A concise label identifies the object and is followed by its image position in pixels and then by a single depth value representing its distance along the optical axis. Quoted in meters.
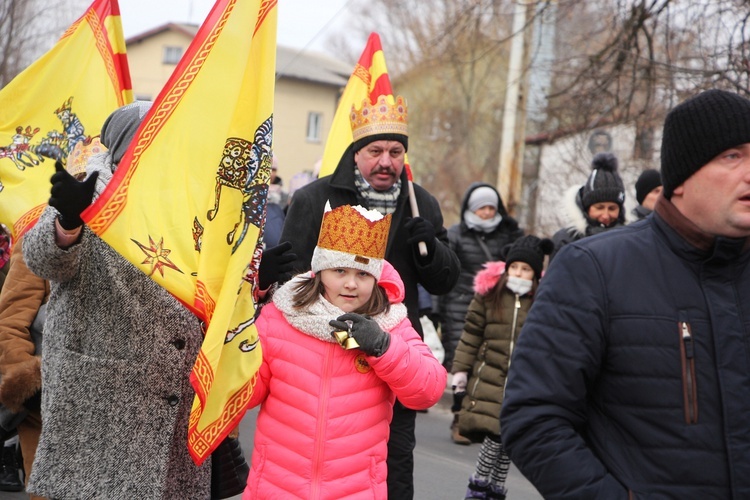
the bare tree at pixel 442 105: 40.38
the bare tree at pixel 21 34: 22.88
